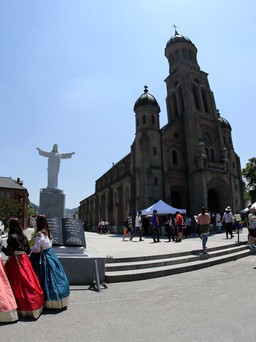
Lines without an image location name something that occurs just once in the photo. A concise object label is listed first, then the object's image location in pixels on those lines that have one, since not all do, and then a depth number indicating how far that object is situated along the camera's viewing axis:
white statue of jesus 9.91
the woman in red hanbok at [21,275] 4.25
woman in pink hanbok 4.00
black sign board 7.37
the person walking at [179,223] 16.33
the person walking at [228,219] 16.34
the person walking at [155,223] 15.80
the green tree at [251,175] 32.09
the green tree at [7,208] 42.22
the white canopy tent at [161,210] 21.34
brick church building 30.86
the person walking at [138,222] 18.28
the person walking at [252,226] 11.65
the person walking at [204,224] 10.21
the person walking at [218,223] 24.07
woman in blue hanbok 4.67
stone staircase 7.40
